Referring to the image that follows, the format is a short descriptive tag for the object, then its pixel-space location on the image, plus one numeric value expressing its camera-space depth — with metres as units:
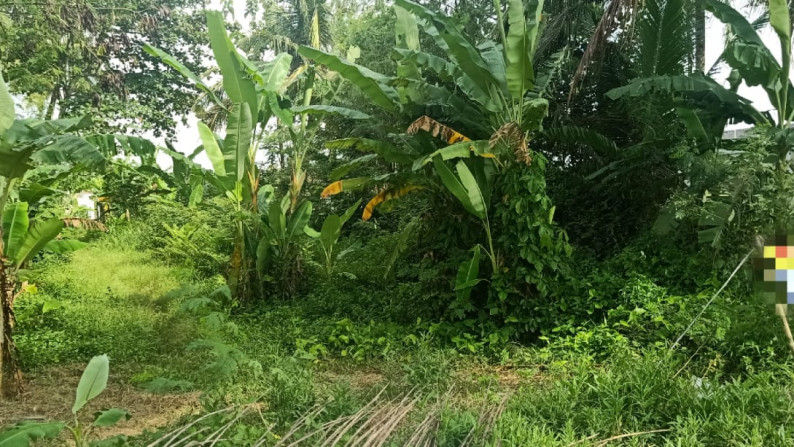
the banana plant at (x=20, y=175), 3.53
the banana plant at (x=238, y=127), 5.90
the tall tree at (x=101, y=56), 9.22
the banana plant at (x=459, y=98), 4.95
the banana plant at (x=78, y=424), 2.07
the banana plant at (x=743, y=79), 5.08
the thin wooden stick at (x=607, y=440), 2.52
